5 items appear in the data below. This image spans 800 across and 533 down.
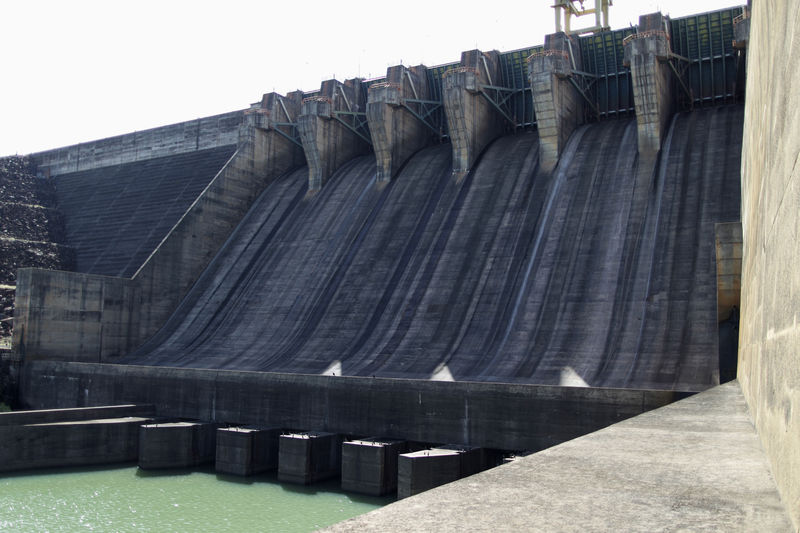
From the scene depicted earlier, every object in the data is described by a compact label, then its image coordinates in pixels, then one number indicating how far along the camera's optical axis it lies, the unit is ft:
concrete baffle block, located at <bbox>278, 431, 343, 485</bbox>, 60.25
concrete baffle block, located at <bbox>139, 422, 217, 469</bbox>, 66.39
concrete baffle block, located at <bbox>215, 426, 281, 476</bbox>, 63.57
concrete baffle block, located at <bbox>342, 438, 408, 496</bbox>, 56.24
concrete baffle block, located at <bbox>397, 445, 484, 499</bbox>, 51.37
